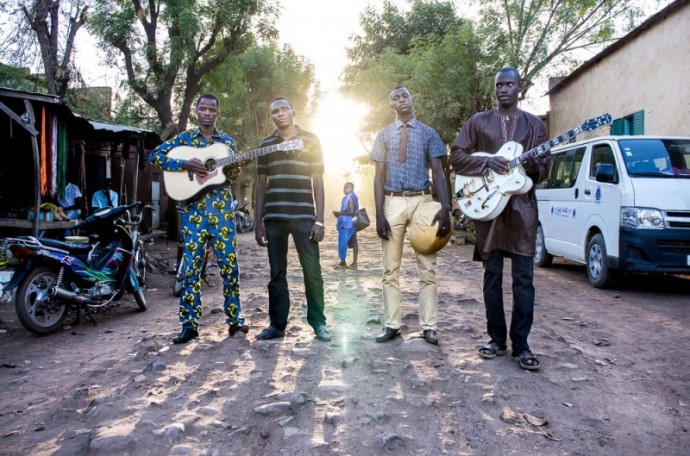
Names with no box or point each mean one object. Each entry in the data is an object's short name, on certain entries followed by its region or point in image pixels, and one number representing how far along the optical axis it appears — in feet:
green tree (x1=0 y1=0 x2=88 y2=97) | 44.24
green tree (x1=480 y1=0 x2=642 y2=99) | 47.70
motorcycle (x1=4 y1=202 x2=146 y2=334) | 15.47
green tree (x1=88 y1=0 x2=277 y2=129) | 47.55
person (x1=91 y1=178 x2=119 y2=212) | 35.96
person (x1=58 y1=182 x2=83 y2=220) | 30.14
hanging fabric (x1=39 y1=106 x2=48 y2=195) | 26.40
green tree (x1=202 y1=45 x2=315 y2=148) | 92.32
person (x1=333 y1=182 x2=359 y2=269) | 30.30
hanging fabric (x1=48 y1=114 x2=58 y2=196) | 26.99
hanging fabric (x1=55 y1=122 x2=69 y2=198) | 28.63
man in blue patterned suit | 13.79
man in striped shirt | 13.87
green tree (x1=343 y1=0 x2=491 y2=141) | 53.83
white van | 19.75
